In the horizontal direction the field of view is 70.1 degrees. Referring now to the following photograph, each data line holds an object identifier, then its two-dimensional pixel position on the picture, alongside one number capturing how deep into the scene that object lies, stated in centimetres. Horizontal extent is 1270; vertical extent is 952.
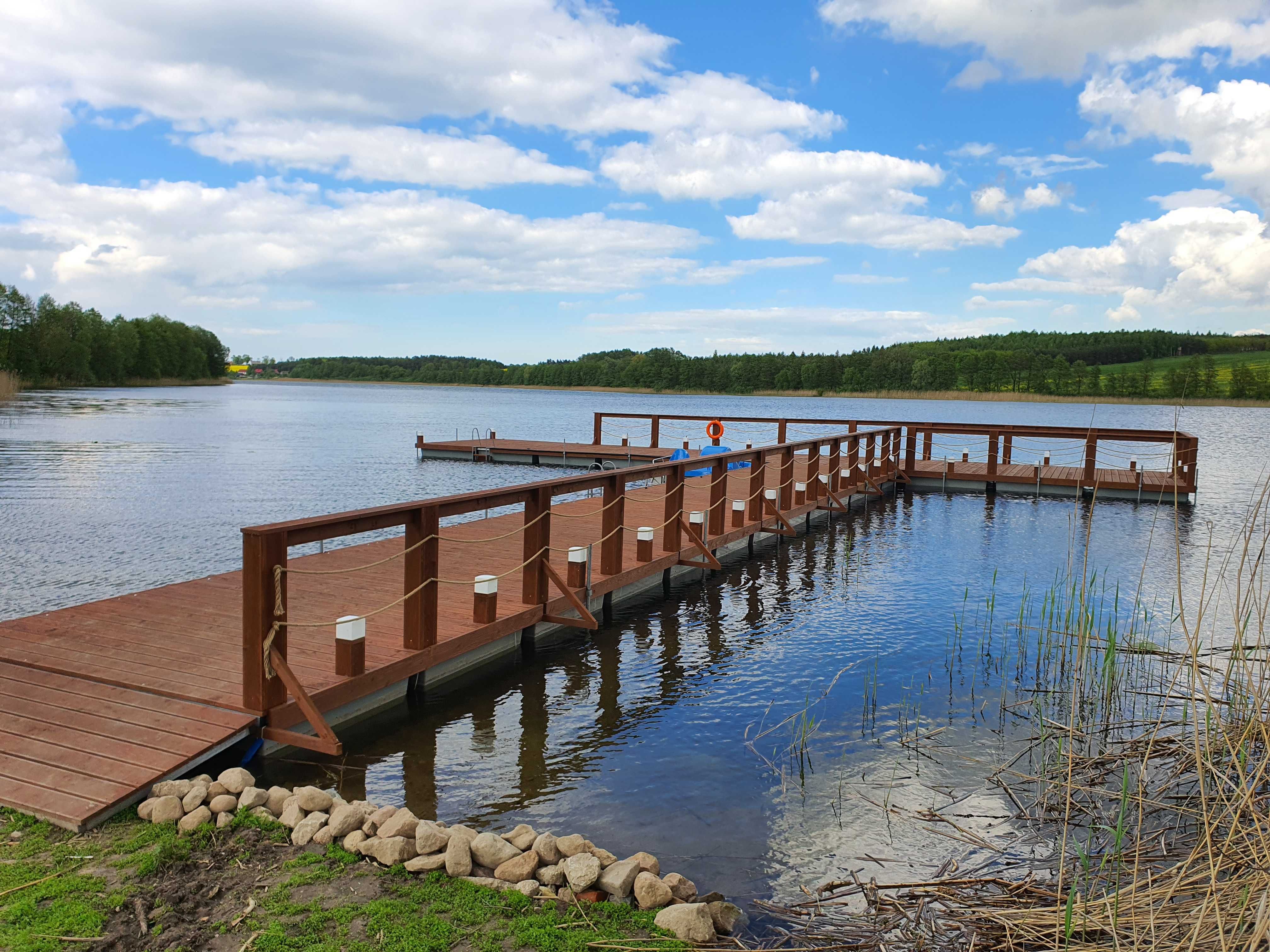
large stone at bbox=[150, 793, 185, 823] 436
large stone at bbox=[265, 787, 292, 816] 451
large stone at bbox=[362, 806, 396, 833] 433
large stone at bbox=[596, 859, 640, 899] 395
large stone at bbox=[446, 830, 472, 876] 405
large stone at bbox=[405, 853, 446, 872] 404
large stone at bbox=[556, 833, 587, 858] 421
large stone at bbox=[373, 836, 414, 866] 408
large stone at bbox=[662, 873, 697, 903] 401
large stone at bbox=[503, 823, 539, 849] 429
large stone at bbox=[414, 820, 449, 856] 413
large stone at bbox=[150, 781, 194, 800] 451
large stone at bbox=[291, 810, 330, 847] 424
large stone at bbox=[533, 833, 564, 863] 418
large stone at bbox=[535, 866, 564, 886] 404
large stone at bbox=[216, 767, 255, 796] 457
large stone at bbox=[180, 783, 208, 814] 443
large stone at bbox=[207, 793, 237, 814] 440
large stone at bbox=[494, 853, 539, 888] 404
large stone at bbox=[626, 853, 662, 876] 411
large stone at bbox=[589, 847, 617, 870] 421
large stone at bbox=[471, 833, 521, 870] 413
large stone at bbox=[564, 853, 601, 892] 398
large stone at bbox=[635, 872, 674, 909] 392
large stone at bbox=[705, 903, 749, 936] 394
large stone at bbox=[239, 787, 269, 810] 445
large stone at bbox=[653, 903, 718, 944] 371
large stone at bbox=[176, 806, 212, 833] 428
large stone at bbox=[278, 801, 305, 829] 435
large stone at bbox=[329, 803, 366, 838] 426
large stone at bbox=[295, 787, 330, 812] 446
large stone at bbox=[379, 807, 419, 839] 421
